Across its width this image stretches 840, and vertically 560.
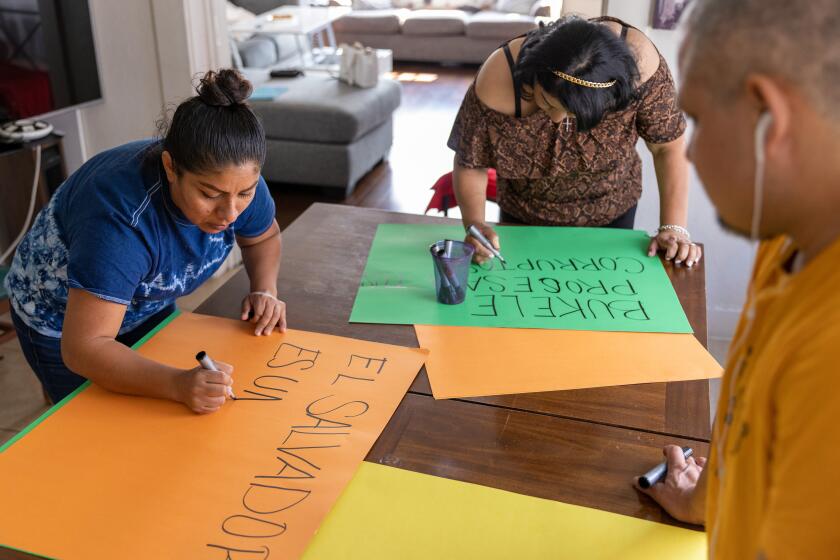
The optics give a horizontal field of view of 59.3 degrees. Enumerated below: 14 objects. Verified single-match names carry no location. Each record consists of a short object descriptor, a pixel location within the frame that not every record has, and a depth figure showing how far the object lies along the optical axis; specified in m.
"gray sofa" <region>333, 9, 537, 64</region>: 7.59
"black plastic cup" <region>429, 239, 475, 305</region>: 1.34
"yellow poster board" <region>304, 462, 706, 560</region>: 0.83
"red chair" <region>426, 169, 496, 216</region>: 2.39
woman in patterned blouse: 1.40
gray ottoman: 4.14
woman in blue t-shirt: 1.09
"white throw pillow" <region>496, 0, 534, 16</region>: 7.90
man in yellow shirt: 0.49
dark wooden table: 0.94
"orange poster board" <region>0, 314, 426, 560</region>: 0.85
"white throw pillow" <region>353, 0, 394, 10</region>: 8.45
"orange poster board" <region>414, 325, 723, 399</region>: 1.15
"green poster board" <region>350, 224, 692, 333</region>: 1.33
